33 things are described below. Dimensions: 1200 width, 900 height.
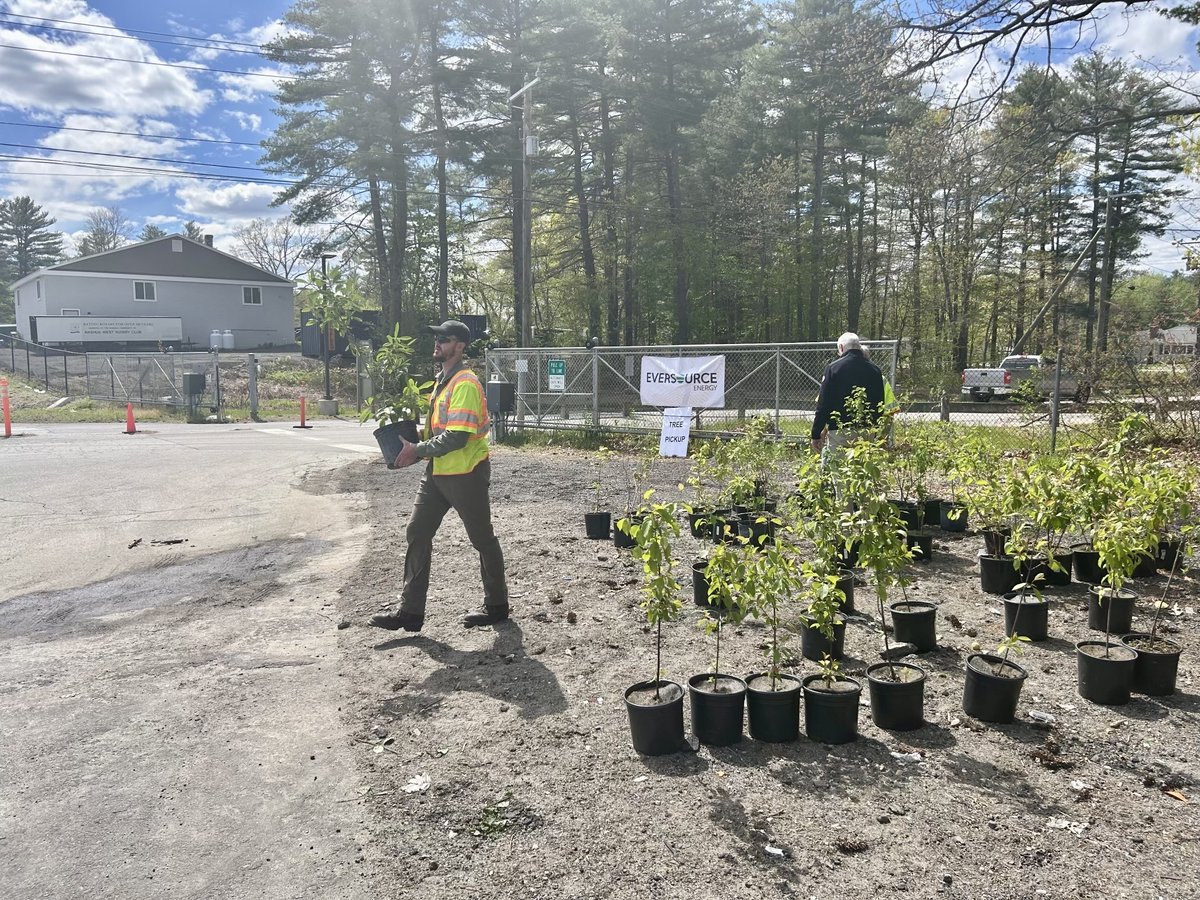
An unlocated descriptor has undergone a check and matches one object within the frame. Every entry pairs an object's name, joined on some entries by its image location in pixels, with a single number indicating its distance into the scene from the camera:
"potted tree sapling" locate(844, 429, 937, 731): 3.70
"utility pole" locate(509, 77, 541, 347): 20.94
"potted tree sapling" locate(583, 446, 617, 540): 7.83
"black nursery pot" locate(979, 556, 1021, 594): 5.83
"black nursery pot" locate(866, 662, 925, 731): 3.69
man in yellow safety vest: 5.11
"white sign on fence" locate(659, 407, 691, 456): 12.68
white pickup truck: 28.94
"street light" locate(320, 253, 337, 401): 25.70
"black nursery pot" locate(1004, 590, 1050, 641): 4.87
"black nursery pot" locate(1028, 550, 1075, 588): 5.95
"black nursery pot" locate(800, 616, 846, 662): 4.55
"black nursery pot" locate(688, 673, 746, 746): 3.62
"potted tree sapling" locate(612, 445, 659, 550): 3.89
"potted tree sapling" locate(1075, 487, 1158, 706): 3.99
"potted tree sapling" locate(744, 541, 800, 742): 3.60
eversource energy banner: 13.30
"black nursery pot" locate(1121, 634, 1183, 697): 4.04
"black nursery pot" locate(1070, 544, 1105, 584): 5.96
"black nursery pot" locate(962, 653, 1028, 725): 3.75
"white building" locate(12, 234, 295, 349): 42.75
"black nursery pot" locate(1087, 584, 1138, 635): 4.84
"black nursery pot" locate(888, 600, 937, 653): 4.74
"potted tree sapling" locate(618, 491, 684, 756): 3.56
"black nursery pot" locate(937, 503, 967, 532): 7.73
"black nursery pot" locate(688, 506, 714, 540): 6.90
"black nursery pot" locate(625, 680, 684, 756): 3.55
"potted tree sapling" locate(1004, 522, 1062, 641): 4.86
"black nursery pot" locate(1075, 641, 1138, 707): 3.98
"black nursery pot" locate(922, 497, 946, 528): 7.98
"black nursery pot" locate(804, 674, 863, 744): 3.61
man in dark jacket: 7.01
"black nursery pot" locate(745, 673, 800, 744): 3.65
